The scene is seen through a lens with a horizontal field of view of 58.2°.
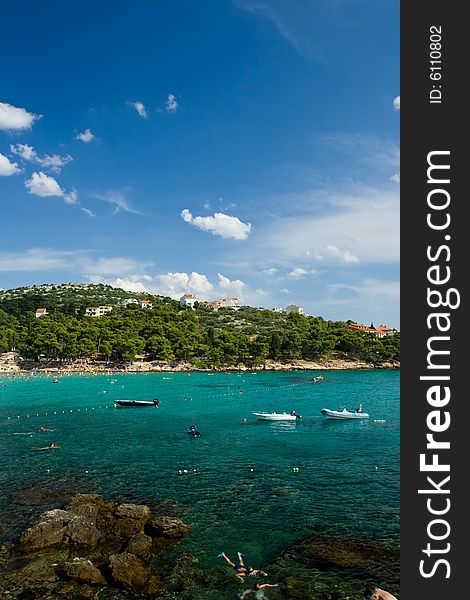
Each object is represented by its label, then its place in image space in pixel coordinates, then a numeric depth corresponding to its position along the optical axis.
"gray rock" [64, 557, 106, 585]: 15.58
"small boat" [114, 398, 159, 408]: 60.81
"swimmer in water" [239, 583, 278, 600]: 14.65
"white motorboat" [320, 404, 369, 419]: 50.06
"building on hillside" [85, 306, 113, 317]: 188.31
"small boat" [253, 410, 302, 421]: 49.22
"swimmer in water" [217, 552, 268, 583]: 16.03
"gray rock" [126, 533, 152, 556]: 17.36
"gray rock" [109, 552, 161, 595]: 15.10
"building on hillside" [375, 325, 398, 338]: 180.88
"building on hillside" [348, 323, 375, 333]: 178.75
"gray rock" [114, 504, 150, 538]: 19.42
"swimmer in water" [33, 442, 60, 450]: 36.47
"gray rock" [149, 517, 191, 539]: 19.00
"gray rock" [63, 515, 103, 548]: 18.36
